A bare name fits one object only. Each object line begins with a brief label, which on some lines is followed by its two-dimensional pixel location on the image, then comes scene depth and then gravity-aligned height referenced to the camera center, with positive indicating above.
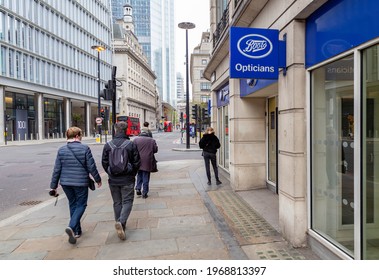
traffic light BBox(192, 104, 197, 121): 23.99 +1.81
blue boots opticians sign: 4.52 +1.22
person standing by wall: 8.52 -0.30
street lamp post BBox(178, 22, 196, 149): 20.28 +7.27
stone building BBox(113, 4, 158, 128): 74.88 +17.40
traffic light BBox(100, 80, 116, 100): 8.42 +1.23
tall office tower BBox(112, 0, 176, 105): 149.38 +55.10
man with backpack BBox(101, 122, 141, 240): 4.57 -0.54
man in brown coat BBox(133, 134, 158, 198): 7.22 -0.56
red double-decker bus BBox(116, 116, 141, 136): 47.38 +1.38
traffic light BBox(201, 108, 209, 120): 22.10 +1.45
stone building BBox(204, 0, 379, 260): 3.12 +0.15
